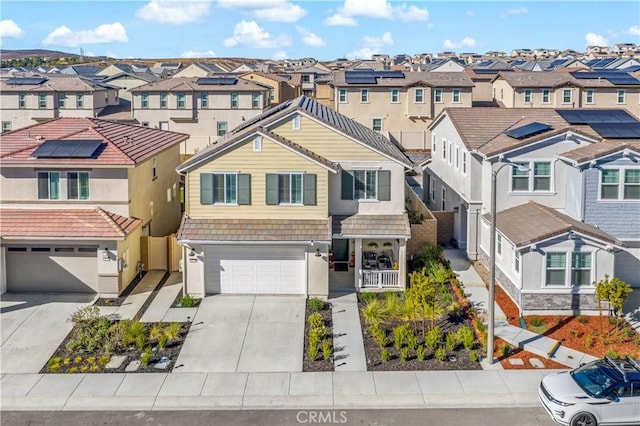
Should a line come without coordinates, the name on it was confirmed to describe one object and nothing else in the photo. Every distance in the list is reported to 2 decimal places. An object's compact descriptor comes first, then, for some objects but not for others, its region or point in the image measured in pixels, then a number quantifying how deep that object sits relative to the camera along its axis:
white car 15.55
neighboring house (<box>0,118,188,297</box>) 24.80
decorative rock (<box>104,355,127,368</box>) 19.55
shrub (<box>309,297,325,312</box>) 23.88
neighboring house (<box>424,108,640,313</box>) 22.62
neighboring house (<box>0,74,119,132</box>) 56.56
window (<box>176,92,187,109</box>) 55.06
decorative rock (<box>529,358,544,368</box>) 19.34
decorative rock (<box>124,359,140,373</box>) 19.30
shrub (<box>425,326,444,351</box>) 20.39
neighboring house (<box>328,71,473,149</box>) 54.03
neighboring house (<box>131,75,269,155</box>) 55.22
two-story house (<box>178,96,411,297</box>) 24.86
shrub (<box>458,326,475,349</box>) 20.31
